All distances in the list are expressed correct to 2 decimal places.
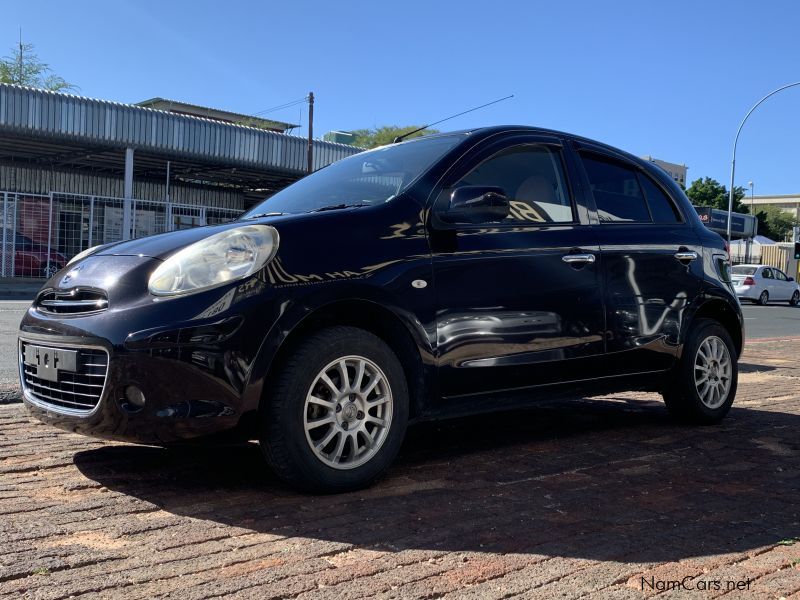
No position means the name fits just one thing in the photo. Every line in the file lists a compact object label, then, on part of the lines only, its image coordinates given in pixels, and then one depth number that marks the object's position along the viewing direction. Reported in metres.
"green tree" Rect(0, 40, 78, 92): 45.81
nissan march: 3.21
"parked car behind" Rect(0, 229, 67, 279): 22.11
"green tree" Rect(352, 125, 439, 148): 55.20
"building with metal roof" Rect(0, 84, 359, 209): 23.23
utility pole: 28.50
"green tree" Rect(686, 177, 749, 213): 80.94
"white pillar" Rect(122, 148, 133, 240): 23.11
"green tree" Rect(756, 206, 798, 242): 92.56
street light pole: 29.16
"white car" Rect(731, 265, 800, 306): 30.27
